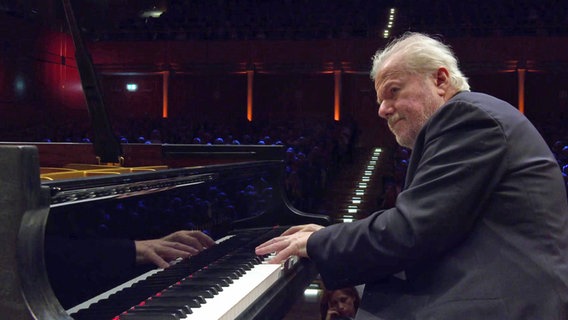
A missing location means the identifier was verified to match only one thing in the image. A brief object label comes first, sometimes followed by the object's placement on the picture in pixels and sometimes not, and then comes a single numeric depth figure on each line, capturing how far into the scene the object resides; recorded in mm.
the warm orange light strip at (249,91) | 13234
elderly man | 1208
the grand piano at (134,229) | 856
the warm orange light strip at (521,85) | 12426
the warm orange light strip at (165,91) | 13312
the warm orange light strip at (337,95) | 12915
